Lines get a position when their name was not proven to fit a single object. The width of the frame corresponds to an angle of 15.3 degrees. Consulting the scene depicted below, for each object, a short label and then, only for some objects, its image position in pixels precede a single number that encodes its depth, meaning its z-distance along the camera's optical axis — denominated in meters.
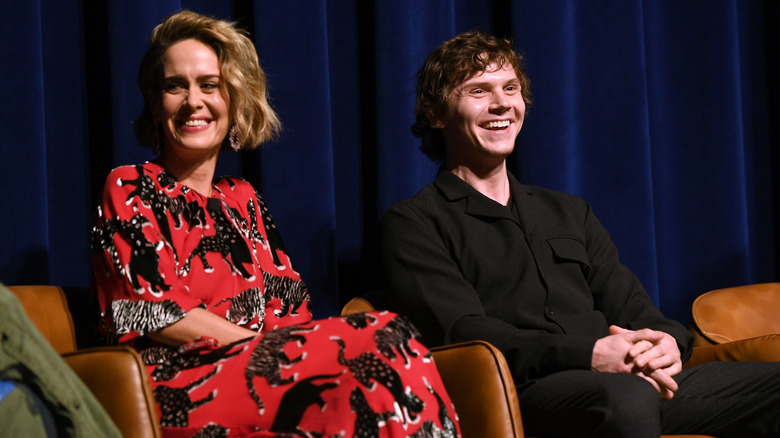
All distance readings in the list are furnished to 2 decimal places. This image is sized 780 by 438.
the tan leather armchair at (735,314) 5.14
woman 4.55
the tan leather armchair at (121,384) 4.51
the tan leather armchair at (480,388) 4.63
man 4.74
